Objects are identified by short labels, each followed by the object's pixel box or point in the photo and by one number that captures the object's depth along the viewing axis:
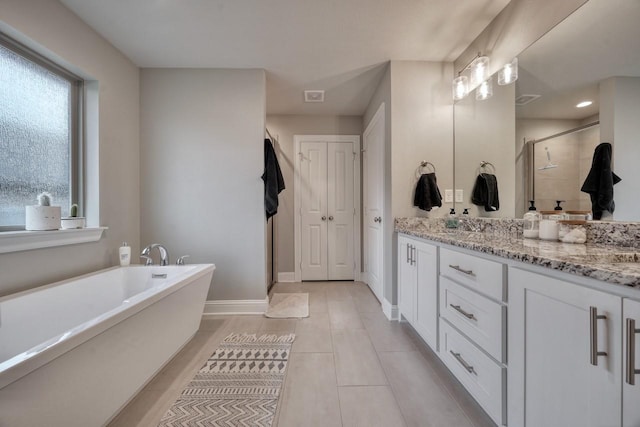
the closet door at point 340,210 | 3.75
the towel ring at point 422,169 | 2.39
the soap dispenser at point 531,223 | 1.47
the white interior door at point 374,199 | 2.76
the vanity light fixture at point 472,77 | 2.02
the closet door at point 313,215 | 3.74
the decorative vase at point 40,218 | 1.58
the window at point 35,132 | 1.58
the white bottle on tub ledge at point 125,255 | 2.12
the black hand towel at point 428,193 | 2.28
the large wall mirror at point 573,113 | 1.07
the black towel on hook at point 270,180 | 2.56
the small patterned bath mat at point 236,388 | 1.28
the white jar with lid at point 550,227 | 1.33
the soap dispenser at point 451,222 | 2.21
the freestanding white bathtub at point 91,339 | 0.79
